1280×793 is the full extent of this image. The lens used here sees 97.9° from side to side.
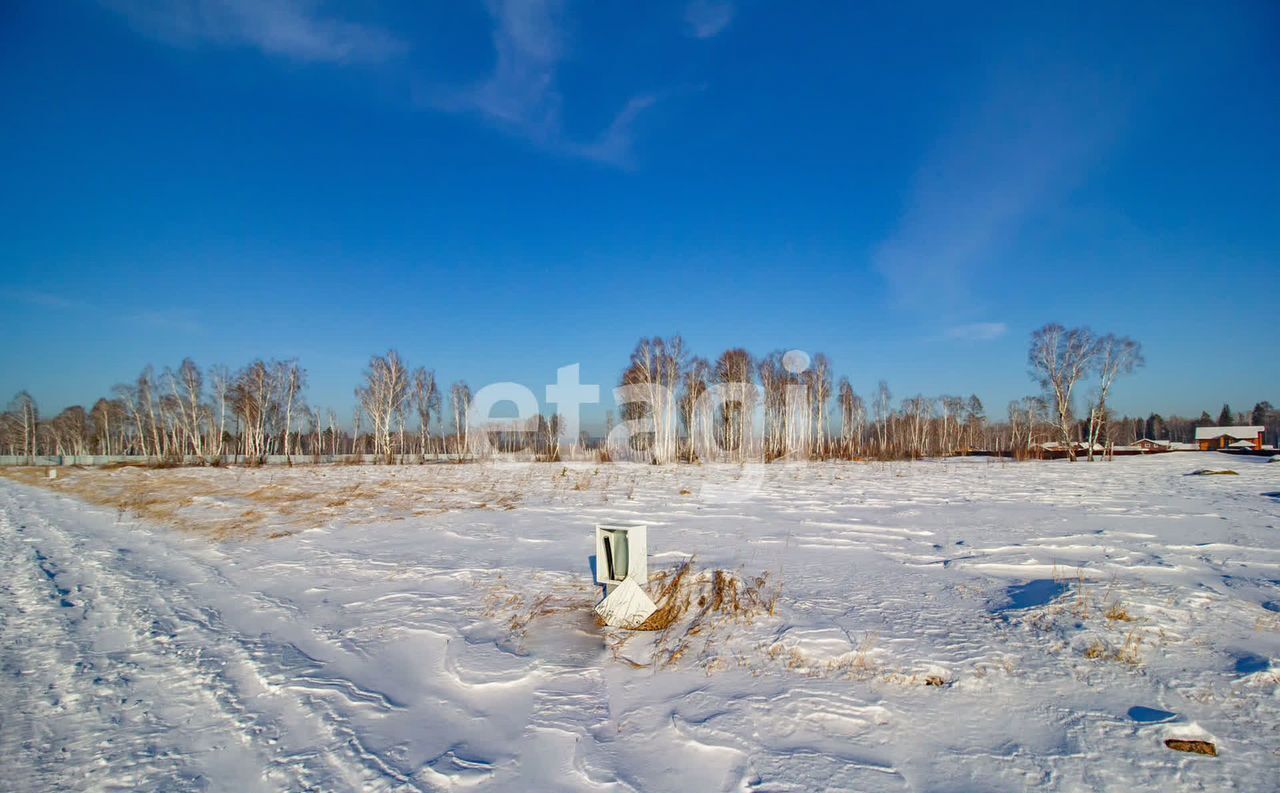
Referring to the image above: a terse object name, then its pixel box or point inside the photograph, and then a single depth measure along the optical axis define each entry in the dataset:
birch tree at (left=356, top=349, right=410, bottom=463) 38.78
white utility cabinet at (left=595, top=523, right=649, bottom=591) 4.61
